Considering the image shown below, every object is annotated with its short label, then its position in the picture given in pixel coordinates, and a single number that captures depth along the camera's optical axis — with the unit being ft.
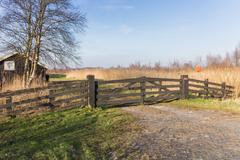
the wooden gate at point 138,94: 33.76
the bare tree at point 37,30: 52.49
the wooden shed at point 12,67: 70.80
